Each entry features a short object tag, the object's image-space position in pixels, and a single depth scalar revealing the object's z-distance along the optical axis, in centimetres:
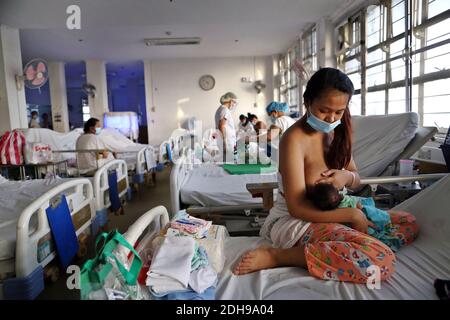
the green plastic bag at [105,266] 79
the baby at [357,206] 120
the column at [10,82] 472
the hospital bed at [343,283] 102
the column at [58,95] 827
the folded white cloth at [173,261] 99
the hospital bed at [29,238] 156
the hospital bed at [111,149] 430
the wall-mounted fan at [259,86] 841
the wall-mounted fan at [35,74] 473
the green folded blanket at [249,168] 291
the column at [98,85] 823
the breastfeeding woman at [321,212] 109
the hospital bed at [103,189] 261
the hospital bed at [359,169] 214
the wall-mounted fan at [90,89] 817
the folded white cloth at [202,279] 100
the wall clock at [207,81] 847
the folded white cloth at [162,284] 98
